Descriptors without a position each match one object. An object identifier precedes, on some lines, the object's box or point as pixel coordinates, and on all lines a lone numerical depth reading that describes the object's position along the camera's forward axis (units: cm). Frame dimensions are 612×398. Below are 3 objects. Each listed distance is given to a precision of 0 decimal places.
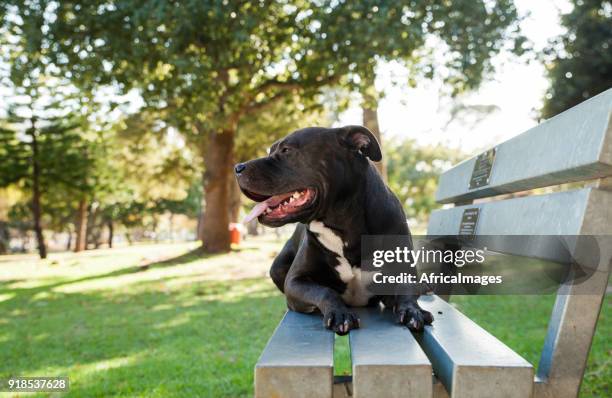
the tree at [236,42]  1170
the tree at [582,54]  1545
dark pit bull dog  279
